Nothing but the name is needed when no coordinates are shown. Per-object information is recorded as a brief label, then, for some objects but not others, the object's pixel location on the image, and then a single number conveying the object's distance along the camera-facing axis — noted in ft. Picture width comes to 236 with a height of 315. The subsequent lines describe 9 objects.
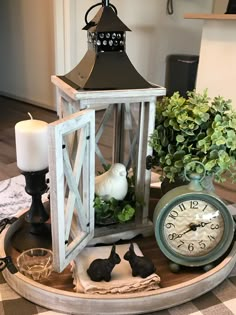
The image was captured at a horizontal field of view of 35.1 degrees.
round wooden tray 2.21
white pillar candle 2.59
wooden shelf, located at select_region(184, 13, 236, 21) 6.44
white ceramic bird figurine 2.82
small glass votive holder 2.49
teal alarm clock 2.52
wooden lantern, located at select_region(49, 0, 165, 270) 2.24
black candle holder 2.77
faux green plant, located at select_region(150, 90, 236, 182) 2.50
